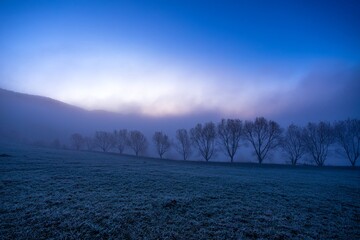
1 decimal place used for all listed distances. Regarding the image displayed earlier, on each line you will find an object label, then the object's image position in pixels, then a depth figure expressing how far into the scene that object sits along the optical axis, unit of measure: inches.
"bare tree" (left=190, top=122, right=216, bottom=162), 2930.6
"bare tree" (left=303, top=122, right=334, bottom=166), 2524.6
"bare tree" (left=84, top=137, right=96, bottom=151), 4824.6
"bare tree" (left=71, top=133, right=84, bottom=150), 4768.7
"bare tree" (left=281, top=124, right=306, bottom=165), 2625.5
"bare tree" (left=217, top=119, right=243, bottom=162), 2696.9
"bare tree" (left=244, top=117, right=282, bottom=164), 2495.1
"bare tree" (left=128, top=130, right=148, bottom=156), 3937.0
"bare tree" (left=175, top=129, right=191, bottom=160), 3444.9
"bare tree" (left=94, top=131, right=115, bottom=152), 4429.1
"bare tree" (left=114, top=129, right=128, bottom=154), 4234.7
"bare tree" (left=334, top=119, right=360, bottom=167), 2360.0
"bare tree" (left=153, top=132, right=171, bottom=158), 3688.5
